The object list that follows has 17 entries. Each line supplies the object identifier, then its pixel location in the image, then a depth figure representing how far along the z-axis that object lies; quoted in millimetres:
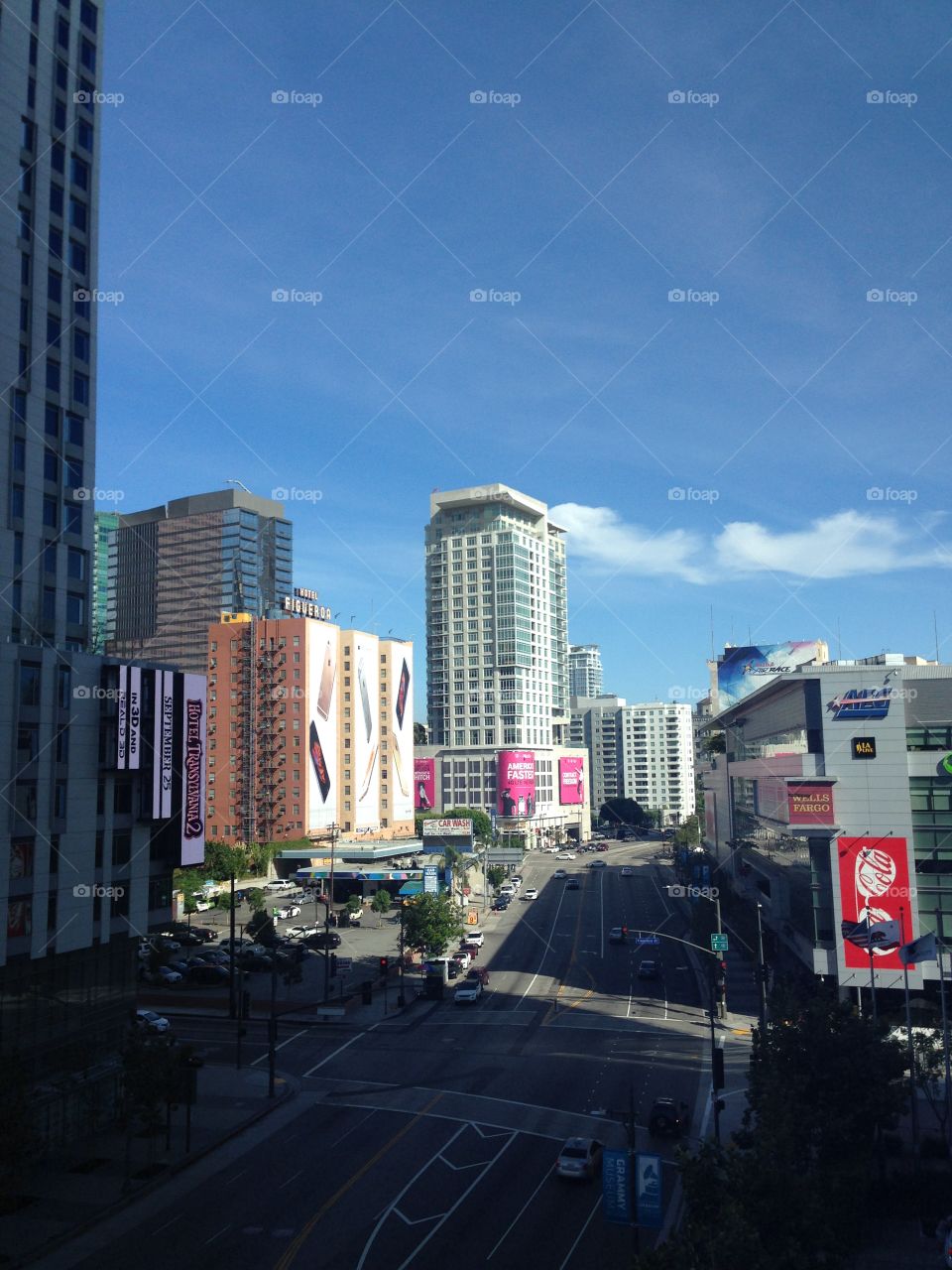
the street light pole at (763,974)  52475
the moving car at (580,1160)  34438
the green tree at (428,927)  79000
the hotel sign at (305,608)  160250
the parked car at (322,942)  87250
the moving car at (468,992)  68562
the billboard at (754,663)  137000
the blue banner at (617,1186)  26062
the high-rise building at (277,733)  141250
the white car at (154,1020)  58931
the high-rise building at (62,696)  39031
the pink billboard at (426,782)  196875
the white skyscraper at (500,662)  196875
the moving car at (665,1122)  39594
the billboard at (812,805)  60062
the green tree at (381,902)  106062
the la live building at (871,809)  58688
